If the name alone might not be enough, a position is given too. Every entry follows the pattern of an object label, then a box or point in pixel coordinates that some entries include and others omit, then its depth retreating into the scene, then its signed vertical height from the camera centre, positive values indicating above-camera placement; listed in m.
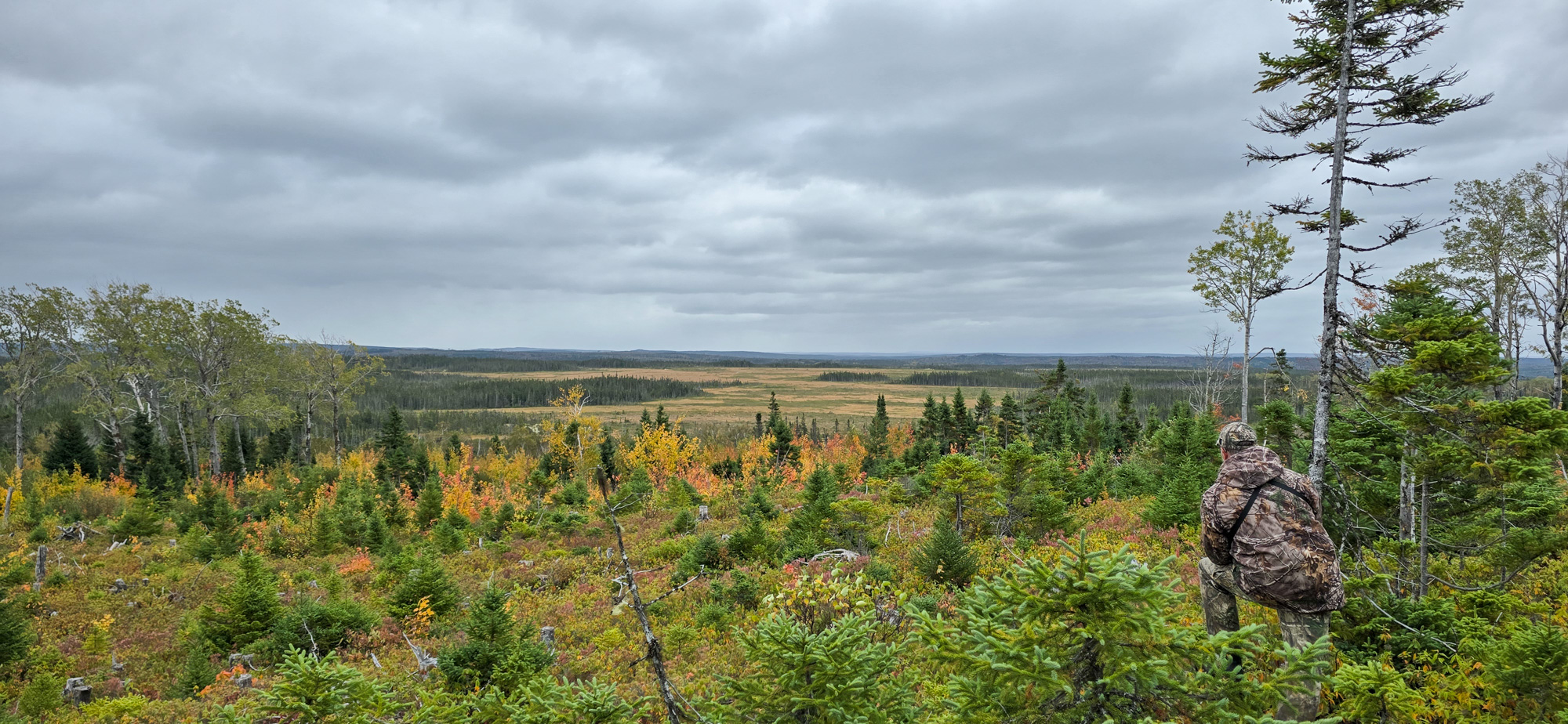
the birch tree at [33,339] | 32.28 +0.37
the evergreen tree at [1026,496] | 13.82 -3.45
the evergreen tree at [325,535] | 19.38 -6.19
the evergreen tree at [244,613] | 10.98 -5.06
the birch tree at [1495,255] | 20.12 +4.03
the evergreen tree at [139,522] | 20.48 -6.21
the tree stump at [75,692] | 9.33 -5.58
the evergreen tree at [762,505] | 19.38 -5.12
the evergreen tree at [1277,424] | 14.77 -1.58
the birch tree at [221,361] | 35.81 -0.82
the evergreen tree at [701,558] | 14.33 -5.16
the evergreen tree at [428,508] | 23.31 -6.29
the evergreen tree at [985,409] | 48.98 -4.40
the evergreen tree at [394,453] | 36.44 -6.70
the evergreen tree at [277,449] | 46.97 -8.29
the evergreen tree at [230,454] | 43.61 -8.48
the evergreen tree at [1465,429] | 6.25 -0.72
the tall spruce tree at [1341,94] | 8.41 +3.99
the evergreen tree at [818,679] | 3.46 -1.96
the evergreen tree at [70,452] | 35.28 -6.54
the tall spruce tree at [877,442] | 44.72 -7.32
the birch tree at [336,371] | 41.91 -1.57
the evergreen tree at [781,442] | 44.53 -6.68
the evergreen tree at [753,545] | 15.03 -4.94
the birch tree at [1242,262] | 21.72 +3.79
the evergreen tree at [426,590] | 11.98 -4.99
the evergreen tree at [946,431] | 47.25 -5.92
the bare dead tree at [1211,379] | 27.59 -0.88
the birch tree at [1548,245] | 17.97 +3.93
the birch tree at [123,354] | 34.16 -0.42
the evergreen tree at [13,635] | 9.47 -4.81
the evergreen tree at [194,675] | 9.50 -5.38
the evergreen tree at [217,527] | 17.83 -5.83
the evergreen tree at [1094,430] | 40.72 -5.01
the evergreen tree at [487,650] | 7.28 -3.83
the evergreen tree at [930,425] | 48.34 -5.69
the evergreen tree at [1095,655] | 2.77 -1.47
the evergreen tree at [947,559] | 11.03 -3.85
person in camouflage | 4.52 -1.49
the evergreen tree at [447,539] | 19.20 -6.19
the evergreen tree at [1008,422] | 44.62 -4.90
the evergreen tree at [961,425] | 46.88 -5.49
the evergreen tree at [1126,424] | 43.33 -4.90
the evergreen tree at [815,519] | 15.05 -4.38
